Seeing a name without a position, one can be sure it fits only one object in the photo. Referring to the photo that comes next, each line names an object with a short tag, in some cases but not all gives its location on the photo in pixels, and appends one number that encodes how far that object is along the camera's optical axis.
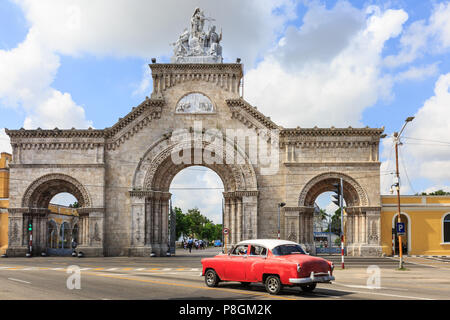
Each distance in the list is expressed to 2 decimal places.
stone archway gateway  41.69
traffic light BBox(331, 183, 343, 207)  26.98
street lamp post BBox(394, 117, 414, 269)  30.44
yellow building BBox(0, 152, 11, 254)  48.34
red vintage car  15.30
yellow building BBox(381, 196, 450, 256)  41.53
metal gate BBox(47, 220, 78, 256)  44.50
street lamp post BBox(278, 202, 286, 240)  40.38
